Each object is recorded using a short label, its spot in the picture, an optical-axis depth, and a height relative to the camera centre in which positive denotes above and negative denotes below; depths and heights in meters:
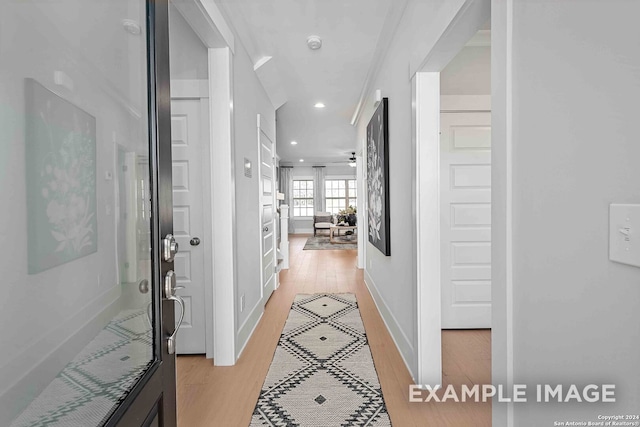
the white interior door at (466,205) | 2.91 -0.02
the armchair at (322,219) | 10.95 -0.51
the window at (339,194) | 11.83 +0.33
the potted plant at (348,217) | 10.06 -0.41
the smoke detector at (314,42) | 2.79 +1.36
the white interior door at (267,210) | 3.59 -0.07
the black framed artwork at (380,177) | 2.86 +0.24
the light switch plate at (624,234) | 0.64 -0.07
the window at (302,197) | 11.85 +0.21
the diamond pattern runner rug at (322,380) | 1.77 -1.12
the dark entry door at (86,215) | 0.58 -0.02
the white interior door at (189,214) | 2.43 -0.07
